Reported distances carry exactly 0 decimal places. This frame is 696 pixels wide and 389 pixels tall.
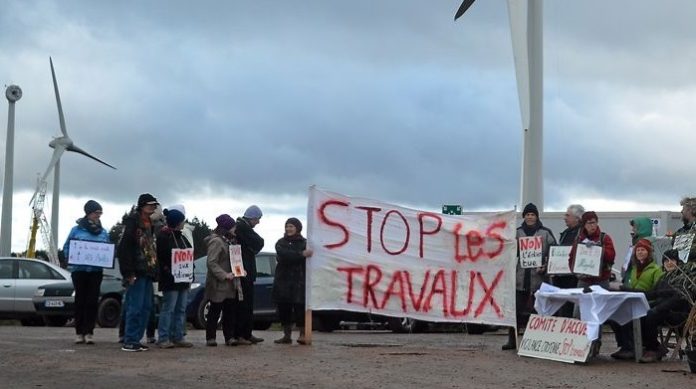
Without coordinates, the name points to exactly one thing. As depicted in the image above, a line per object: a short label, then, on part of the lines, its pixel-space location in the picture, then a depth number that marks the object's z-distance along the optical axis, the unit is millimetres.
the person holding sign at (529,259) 14953
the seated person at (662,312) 13539
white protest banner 15125
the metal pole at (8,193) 40094
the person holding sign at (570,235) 14625
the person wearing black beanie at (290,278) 15102
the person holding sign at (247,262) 14875
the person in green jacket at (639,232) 14946
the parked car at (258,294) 20344
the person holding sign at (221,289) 14625
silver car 22109
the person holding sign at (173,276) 14070
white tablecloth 13320
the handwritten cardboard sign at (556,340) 13227
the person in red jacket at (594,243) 14258
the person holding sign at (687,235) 12852
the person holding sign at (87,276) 14156
